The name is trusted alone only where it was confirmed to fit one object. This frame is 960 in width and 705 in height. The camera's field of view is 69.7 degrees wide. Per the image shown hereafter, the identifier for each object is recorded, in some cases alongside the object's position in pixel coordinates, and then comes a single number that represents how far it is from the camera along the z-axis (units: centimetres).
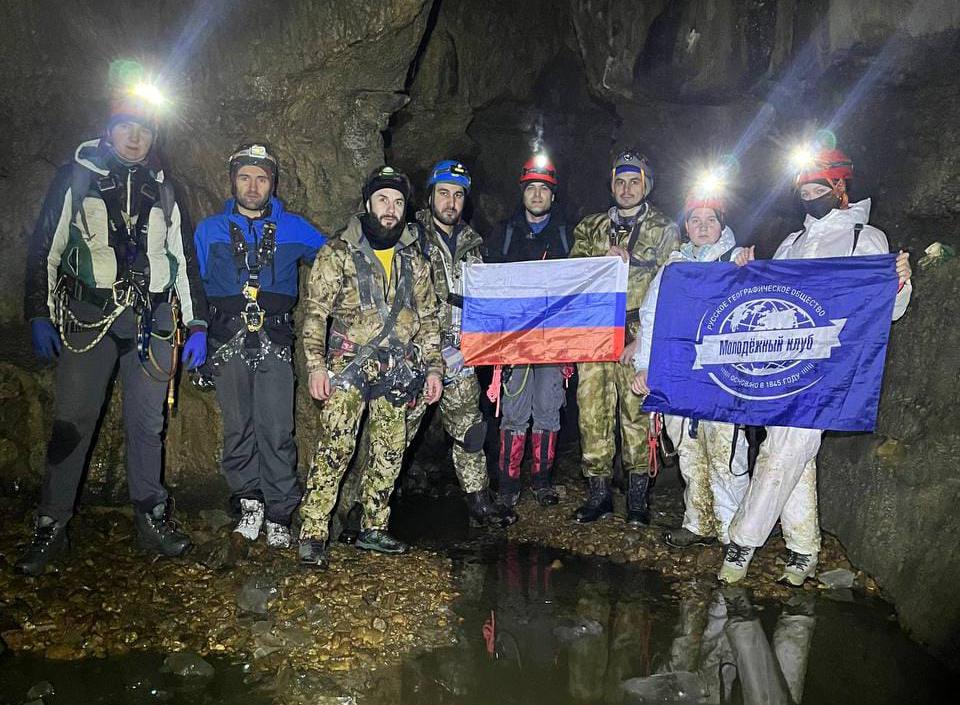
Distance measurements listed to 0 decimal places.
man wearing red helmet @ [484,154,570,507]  682
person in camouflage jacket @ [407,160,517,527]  629
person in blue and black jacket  545
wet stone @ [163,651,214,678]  406
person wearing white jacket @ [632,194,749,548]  581
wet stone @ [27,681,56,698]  379
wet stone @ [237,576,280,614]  476
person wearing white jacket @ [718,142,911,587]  514
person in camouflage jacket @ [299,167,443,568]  539
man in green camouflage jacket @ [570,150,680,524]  633
